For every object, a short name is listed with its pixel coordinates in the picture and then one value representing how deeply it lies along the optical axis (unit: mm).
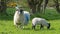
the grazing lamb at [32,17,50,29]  13281
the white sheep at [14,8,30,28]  13277
